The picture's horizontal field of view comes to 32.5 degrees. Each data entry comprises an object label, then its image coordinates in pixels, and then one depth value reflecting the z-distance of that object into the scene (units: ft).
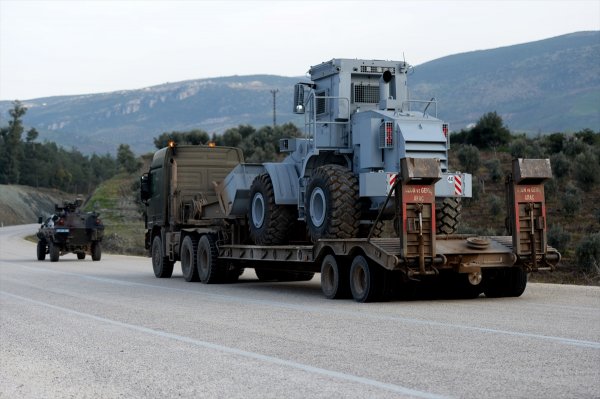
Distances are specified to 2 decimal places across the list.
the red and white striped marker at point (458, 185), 58.23
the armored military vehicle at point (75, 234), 126.11
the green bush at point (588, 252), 93.09
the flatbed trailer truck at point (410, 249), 51.80
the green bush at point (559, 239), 106.52
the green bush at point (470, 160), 161.99
